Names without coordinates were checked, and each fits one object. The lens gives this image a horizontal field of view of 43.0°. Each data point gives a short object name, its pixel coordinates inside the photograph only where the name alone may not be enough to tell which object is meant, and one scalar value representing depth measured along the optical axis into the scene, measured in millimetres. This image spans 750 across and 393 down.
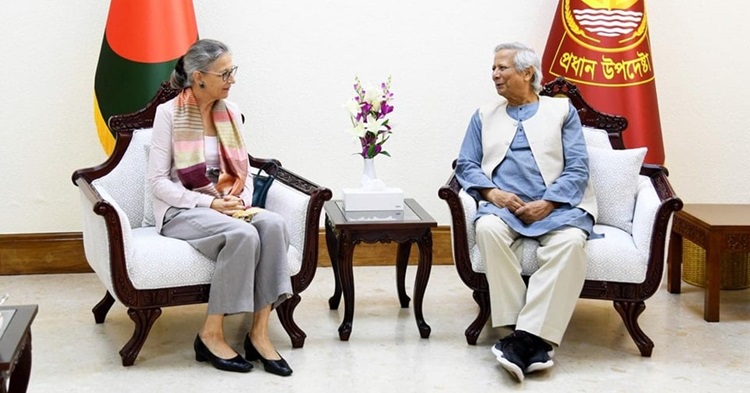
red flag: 4559
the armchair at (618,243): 3670
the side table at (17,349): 2361
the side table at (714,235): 4090
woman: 3492
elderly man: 3529
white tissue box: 3900
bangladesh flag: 4316
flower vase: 3949
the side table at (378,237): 3799
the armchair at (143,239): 3445
